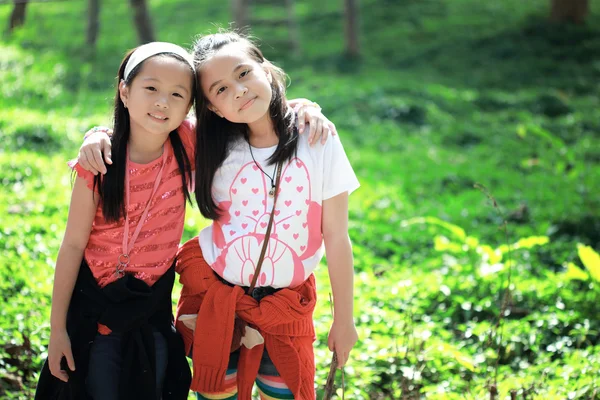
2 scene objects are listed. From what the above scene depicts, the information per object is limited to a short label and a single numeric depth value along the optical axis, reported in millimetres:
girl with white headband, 2076
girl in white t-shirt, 2137
